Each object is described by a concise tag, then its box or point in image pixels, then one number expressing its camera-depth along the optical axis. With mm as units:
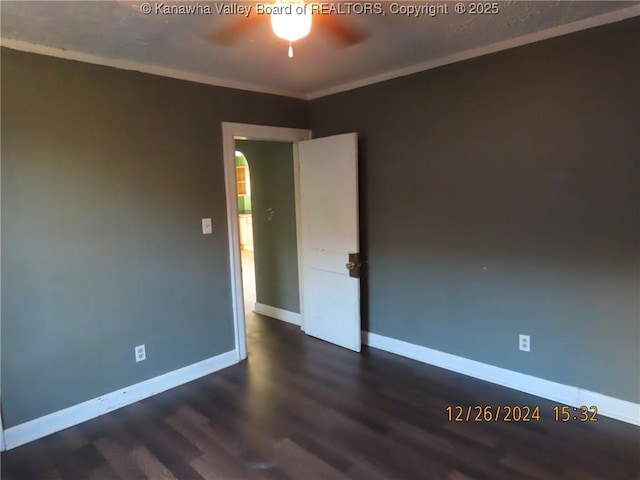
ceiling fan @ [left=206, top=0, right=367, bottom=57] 1541
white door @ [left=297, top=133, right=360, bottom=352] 3389
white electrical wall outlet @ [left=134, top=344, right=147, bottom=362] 2805
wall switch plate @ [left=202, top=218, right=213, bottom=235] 3094
